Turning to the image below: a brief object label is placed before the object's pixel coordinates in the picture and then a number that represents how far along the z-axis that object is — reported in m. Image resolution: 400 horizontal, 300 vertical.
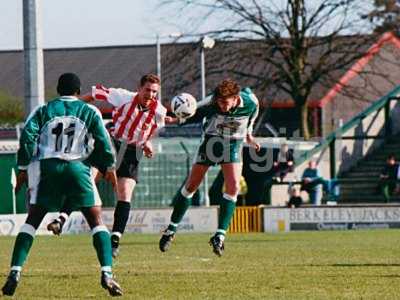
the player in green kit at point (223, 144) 15.94
